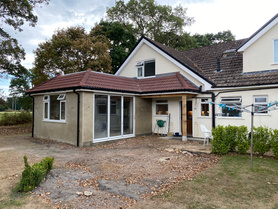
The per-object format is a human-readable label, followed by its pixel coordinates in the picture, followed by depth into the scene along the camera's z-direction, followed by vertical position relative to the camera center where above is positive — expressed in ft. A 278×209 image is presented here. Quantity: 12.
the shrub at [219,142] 26.02 -4.73
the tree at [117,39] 83.20 +32.40
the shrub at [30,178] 14.34 -5.44
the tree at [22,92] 83.82 +8.12
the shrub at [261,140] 24.23 -4.12
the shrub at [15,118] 65.92 -3.88
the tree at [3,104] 60.20 +1.11
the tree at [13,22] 49.08 +23.68
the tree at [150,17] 100.37 +49.81
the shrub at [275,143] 23.38 -4.23
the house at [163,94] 33.01 +2.73
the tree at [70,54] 60.59 +18.46
